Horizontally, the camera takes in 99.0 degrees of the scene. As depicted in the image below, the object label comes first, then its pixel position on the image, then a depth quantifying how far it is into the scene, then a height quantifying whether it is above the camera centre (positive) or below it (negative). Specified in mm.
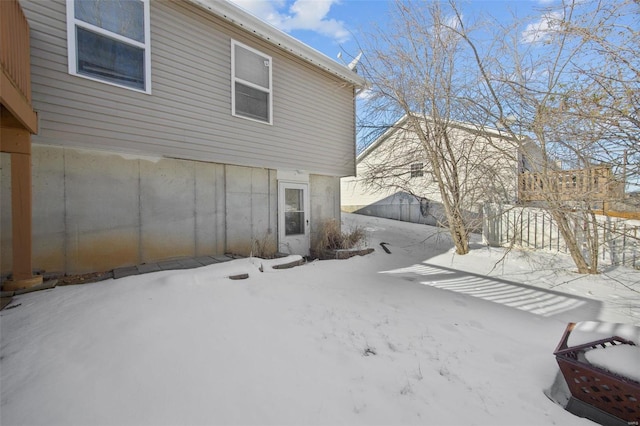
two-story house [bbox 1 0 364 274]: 3971 +1396
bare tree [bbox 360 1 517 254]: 6547 +2780
